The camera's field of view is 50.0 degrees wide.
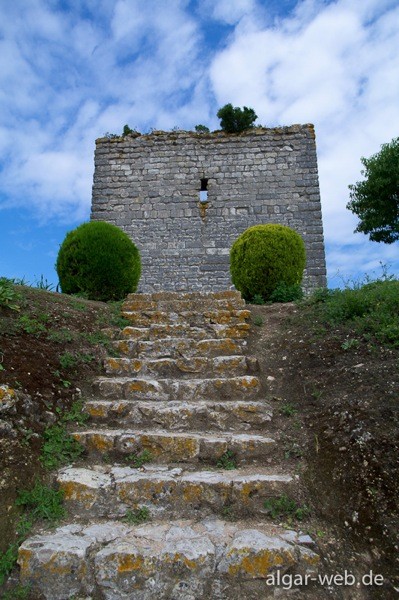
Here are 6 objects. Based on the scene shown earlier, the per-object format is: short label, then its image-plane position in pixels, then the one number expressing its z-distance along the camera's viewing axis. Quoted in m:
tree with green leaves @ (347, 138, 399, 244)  13.52
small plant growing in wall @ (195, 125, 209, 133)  12.16
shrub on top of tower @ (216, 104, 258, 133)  11.68
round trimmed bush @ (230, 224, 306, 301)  7.15
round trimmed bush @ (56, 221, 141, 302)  6.86
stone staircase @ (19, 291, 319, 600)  2.14
